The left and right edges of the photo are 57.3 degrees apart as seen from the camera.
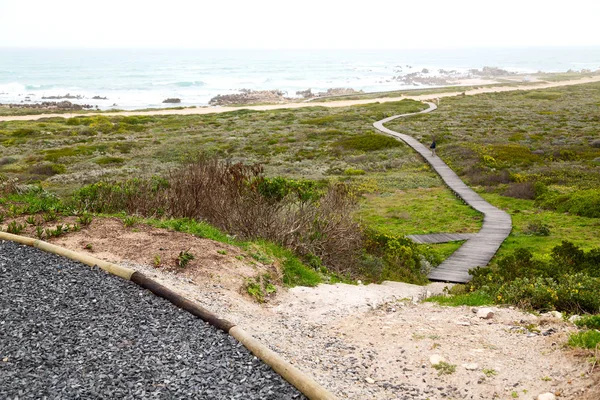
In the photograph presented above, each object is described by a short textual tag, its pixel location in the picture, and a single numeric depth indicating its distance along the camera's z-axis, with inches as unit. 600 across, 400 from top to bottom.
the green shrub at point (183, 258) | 417.4
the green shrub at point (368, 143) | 1669.5
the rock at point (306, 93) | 4575.3
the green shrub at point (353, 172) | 1331.4
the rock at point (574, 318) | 336.2
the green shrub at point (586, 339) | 283.8
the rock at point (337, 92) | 4596.5
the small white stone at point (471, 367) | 280.2
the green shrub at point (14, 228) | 437.4
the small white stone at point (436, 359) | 288.4
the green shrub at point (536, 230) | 772.0
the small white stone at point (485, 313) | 359.4
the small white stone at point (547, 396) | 243.3
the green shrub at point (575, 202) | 884.6
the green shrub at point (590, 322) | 323.0
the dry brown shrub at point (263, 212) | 554.6
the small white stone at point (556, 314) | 348.8
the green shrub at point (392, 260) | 577.0
